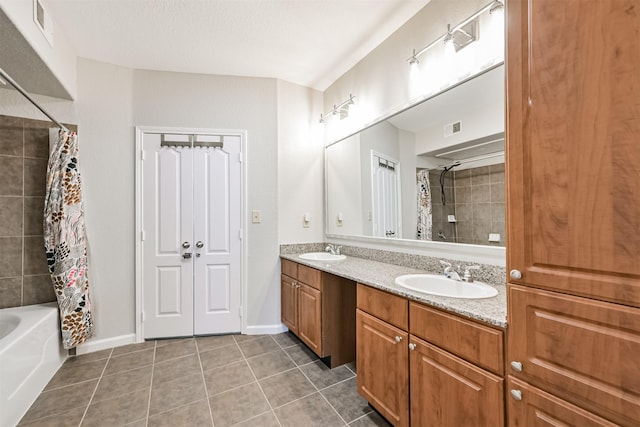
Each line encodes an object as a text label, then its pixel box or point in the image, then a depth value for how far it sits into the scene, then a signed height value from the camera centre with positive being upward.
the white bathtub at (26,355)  1.62 -0.93
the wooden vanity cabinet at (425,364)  1.05 -0.69
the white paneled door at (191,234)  2.79 -0.17
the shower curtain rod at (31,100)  1.53 +0.79
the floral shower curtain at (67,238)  2.31 -0.17
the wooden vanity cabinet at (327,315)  2.23 -0.82
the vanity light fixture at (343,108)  2.73 +1.11
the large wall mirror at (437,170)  1.58 +0.33
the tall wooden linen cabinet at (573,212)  0.72 +0.01
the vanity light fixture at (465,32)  1.57 +1.12
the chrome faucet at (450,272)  1.61 -0.34
